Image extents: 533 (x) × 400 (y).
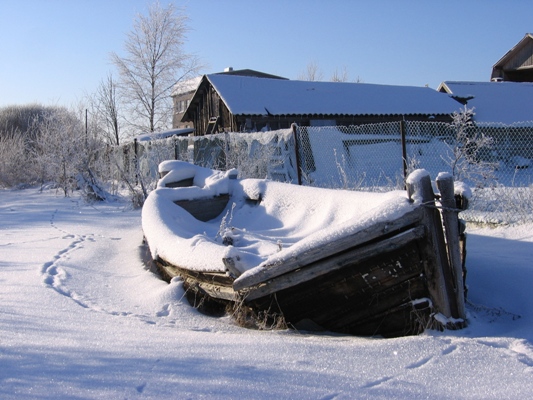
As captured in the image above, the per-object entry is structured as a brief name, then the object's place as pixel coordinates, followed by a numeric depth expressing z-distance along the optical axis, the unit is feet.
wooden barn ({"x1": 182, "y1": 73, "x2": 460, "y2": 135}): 72.79
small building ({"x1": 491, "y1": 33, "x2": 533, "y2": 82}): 120.06
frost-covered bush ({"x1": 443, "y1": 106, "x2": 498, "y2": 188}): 25.53
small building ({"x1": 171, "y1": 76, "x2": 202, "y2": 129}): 107.86
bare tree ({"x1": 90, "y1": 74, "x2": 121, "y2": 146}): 99.81
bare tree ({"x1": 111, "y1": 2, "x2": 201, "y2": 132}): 106.42
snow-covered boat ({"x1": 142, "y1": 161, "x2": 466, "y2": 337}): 11.86
